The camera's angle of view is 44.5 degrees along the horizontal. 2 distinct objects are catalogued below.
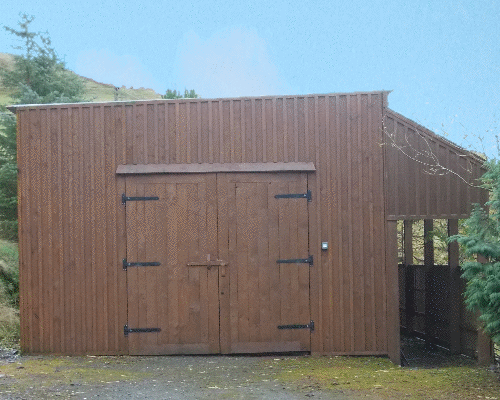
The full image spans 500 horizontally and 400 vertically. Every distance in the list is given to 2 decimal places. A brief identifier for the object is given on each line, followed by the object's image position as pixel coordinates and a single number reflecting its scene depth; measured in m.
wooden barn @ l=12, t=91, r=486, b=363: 7.72
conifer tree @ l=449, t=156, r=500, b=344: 6.08
